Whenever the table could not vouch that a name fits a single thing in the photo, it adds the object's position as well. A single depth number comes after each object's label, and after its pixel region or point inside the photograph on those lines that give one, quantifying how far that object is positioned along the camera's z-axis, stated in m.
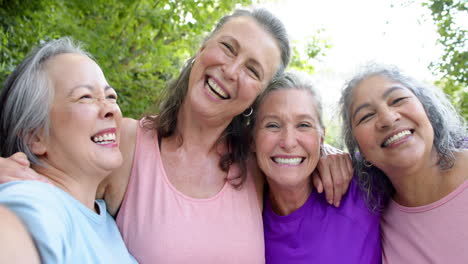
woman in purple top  0.99
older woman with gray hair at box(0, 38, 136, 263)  0.86
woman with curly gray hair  0.93
